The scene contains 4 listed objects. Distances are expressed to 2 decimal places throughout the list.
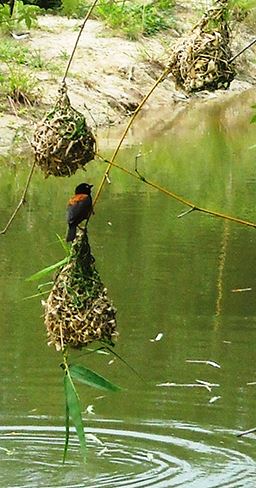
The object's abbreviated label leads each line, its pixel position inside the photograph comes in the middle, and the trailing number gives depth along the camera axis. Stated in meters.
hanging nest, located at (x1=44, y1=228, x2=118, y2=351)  8.16
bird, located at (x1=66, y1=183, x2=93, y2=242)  8.91
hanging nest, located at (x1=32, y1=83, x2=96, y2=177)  8.66
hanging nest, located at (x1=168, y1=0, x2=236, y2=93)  7.77
